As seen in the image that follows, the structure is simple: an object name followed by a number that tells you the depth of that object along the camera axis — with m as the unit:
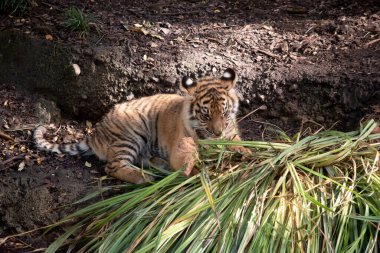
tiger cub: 10.36
